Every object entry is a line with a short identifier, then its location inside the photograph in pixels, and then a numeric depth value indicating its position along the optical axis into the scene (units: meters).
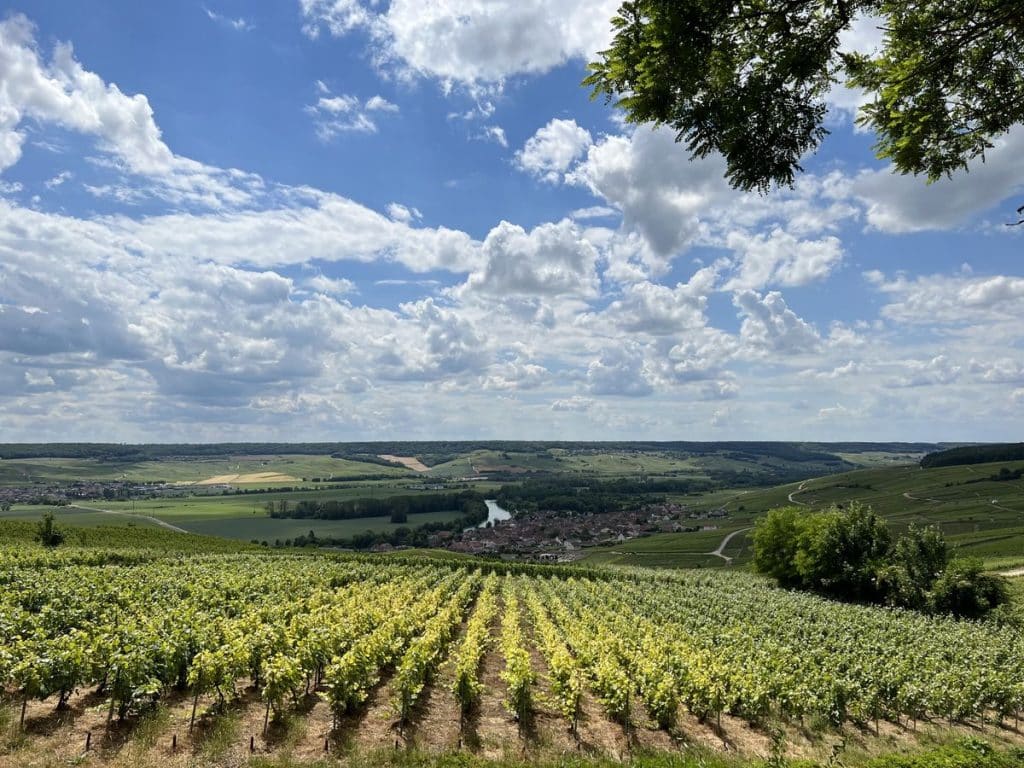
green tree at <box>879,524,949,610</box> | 50.16
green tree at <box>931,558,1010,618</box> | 46.31
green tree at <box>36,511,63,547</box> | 60.28
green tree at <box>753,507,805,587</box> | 66.56
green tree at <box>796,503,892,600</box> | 56.81
